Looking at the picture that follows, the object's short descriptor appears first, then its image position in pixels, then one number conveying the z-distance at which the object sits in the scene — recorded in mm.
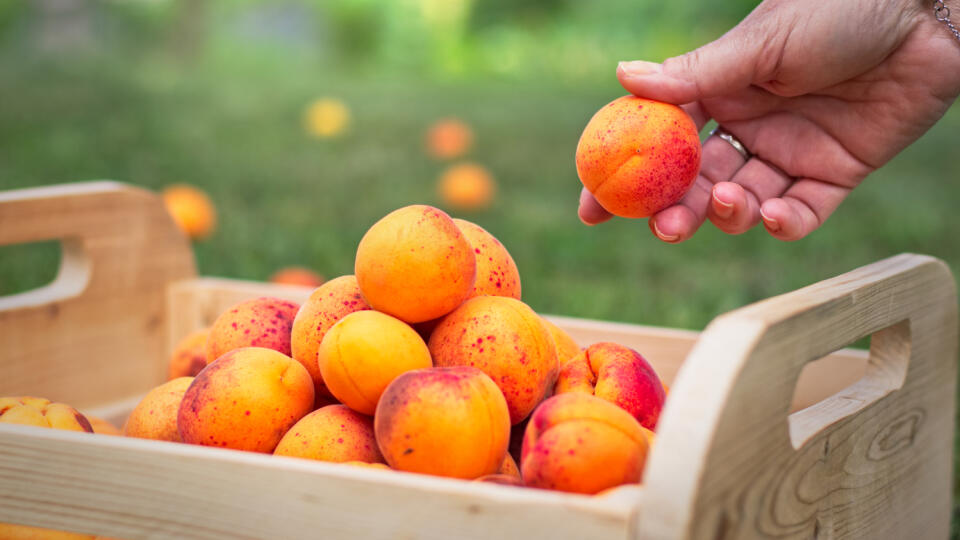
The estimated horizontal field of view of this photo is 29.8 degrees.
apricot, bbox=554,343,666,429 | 670
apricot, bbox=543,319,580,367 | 721
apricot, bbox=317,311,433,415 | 650
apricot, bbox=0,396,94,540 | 675
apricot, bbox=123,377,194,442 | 700
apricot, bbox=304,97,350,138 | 2351
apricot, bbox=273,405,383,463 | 652
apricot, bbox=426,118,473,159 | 2079
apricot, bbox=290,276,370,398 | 691
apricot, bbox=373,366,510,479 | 625
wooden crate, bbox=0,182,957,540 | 576
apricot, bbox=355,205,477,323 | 661
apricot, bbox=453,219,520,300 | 715
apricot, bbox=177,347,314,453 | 662
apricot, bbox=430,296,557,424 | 664
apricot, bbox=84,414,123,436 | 743
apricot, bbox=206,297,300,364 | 717
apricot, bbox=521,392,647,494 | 612
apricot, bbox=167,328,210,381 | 777
